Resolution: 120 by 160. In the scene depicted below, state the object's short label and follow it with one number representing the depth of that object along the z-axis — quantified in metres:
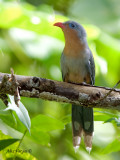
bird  7.61
